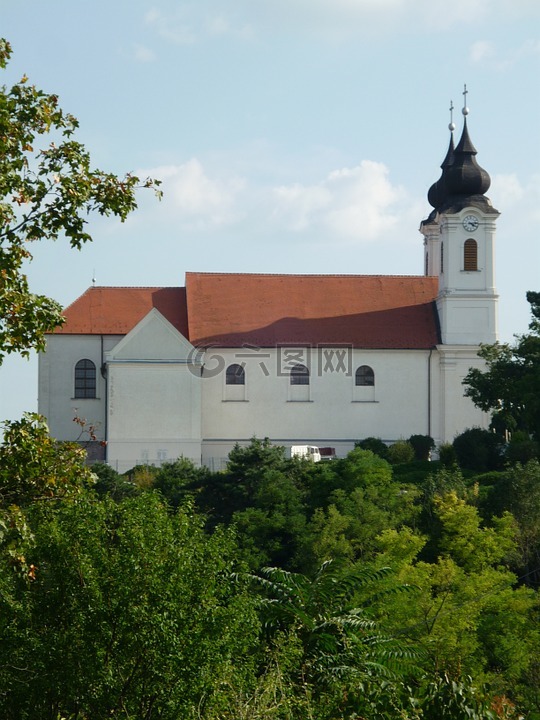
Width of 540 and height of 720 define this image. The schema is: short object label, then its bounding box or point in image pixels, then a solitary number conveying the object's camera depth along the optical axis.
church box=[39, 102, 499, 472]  53.22
